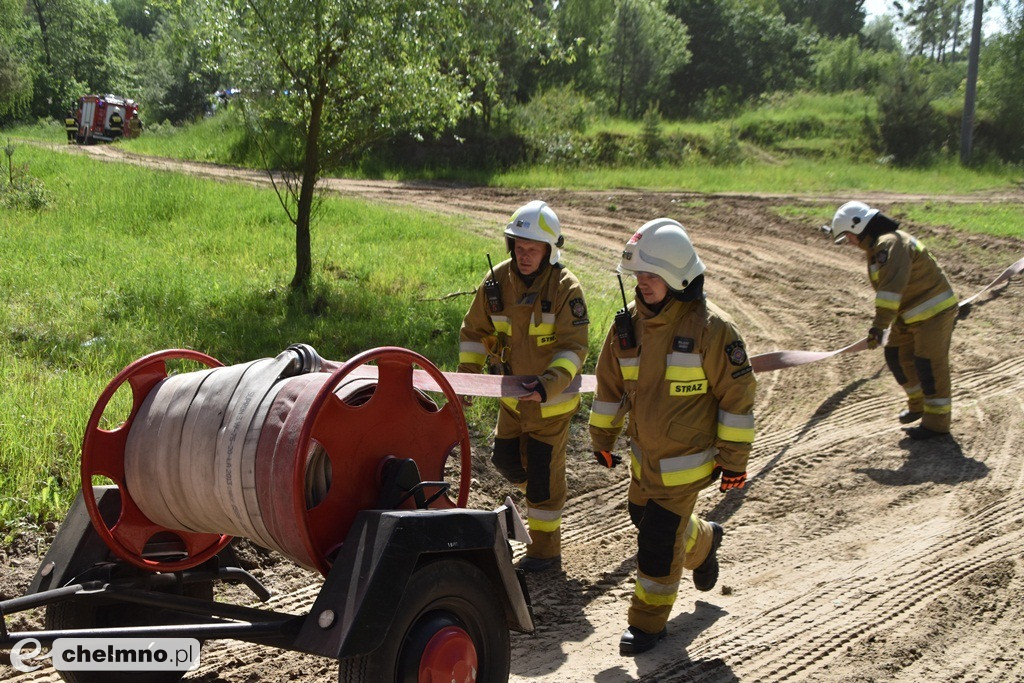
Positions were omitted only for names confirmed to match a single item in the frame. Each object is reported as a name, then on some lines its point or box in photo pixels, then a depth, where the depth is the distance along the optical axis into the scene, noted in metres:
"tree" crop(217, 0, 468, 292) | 9.81
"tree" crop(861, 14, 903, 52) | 67.94
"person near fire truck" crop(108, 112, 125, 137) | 30.63
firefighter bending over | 8.16
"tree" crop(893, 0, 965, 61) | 61.06
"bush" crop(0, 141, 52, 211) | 13.35
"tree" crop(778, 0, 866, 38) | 63.62
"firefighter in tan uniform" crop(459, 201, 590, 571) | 5.44
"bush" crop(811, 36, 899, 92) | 38.97
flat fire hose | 4.61
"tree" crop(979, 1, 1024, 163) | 30.44
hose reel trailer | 3.20
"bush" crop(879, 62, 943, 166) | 29.61
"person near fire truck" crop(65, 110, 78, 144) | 29.81
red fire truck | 30.06
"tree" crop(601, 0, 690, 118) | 34.22
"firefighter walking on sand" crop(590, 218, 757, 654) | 4.52
